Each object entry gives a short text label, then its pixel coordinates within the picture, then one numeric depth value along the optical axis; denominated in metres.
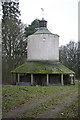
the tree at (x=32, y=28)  31.23
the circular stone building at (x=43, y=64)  20.93
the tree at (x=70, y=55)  40.63
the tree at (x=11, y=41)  26.16
